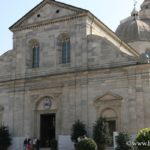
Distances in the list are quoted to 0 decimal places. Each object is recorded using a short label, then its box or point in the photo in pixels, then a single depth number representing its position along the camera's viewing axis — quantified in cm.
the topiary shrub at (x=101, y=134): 1928
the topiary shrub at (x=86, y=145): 1747
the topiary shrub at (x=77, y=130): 2018
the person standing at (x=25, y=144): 2195
